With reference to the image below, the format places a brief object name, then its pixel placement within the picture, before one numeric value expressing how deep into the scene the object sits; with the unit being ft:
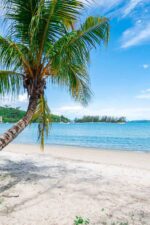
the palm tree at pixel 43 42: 15.19
